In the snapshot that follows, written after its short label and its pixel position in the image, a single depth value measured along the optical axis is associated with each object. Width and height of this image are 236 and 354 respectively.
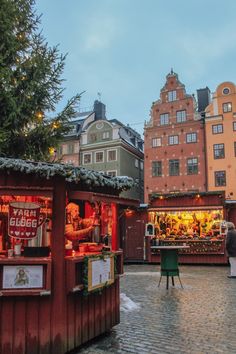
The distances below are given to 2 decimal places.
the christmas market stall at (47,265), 4.64
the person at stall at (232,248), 11.98
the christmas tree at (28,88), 8.33
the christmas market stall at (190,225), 16.10
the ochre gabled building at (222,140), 29.95
